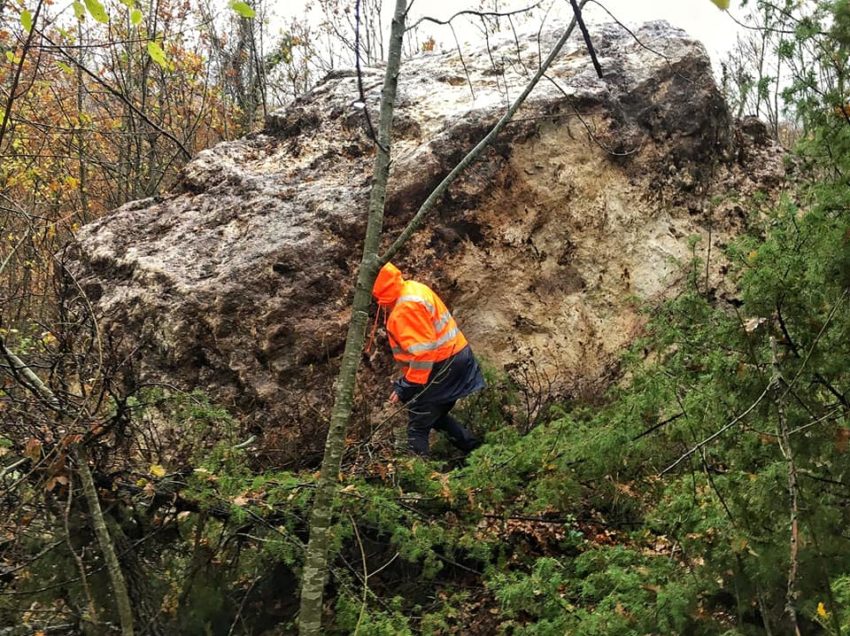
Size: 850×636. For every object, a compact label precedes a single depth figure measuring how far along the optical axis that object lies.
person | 5.07
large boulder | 5.72
